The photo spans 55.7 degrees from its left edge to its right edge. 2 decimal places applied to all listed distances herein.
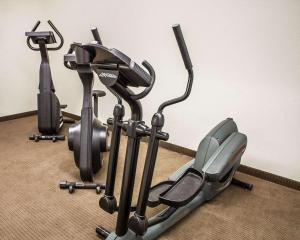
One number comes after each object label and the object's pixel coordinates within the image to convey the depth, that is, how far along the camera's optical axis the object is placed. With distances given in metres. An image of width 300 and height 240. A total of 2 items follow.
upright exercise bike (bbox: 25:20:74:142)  3.06
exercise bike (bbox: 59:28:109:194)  2.20
